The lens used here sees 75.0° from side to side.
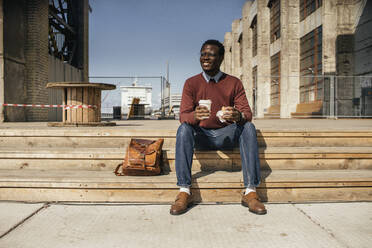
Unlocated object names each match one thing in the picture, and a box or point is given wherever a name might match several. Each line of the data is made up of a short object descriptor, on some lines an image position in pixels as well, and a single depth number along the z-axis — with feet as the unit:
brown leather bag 9.25
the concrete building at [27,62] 26.55
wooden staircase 8.75
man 8.41
